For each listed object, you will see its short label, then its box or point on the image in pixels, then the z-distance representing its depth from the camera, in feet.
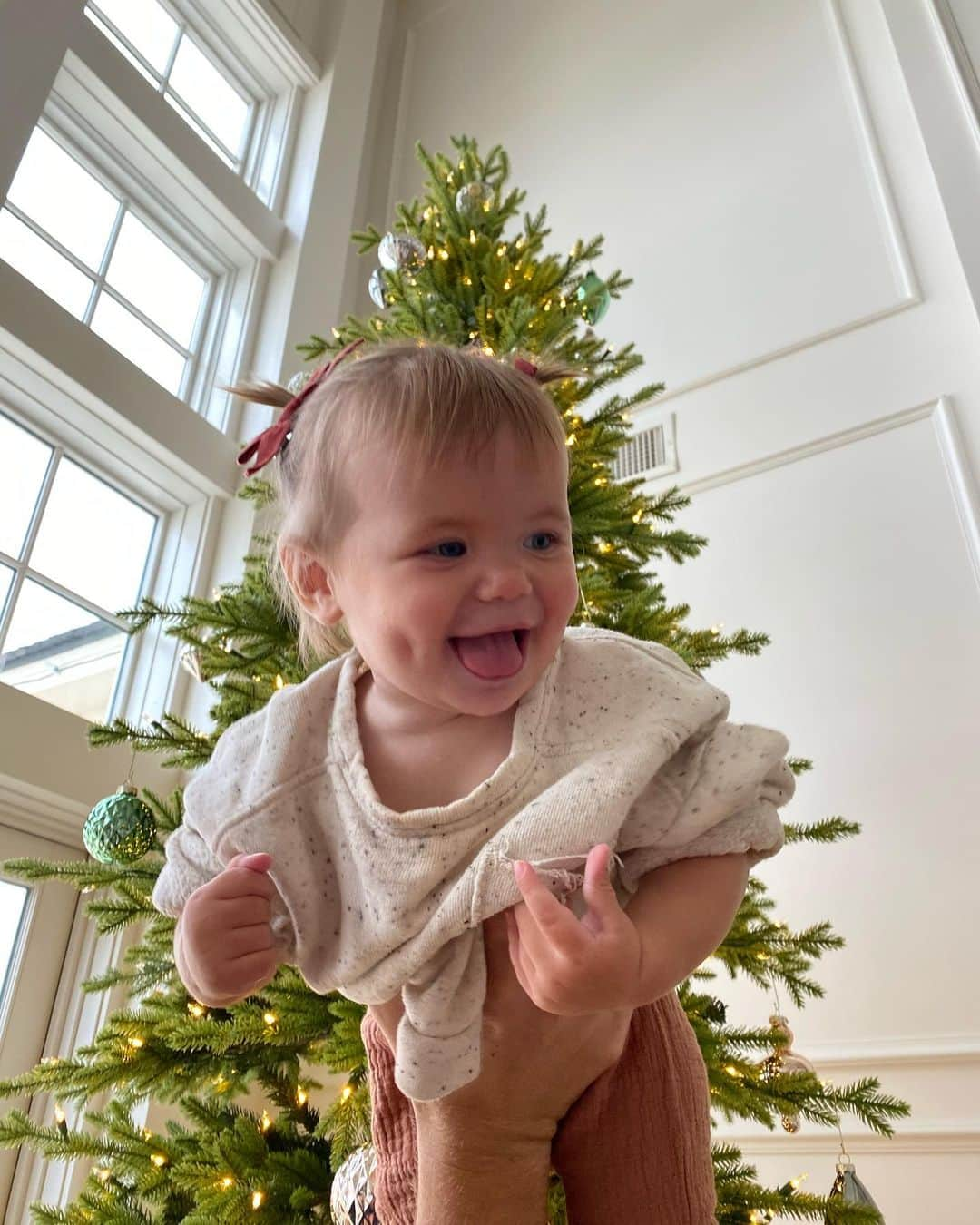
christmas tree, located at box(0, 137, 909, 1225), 3.71
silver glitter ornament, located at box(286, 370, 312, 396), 4.14
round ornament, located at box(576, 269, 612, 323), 7.03
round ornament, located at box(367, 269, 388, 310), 6.96
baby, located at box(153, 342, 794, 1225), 1.86
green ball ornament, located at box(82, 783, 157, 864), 4.38
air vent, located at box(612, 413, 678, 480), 9.99
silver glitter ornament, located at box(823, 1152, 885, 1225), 4.22
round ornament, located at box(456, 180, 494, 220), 7.04
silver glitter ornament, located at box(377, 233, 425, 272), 6.72
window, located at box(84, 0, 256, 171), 10.45
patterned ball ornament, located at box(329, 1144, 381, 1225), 2.73
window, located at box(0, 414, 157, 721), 7.63
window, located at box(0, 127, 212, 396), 8.64
